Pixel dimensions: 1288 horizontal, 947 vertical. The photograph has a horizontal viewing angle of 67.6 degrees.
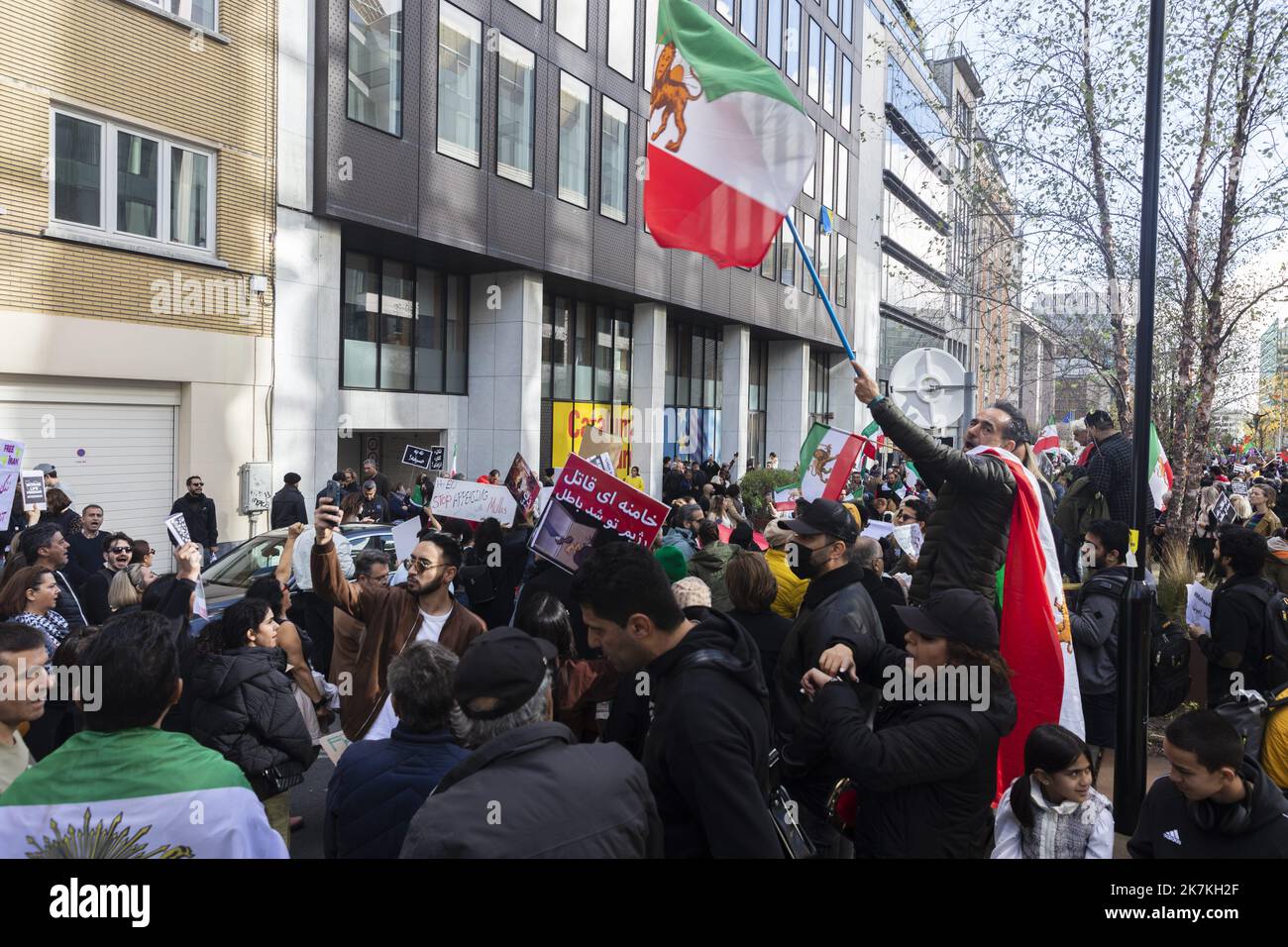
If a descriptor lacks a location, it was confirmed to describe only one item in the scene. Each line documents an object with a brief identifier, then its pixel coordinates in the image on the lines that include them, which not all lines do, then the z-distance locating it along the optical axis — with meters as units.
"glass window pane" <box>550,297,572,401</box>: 24.84
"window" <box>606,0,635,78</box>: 24.28
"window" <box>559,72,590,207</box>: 22.59
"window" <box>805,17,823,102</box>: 34.84
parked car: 8.80
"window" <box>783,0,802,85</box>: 33.41
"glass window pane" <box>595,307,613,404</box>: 26.66
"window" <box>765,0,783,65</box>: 31.81
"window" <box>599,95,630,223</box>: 24.06
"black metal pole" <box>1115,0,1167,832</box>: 5.23
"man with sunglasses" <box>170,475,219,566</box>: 12.95
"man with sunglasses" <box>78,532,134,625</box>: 7.55
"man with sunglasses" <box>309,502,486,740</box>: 5.18
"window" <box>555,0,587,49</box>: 22.36
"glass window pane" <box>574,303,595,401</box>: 25.92
